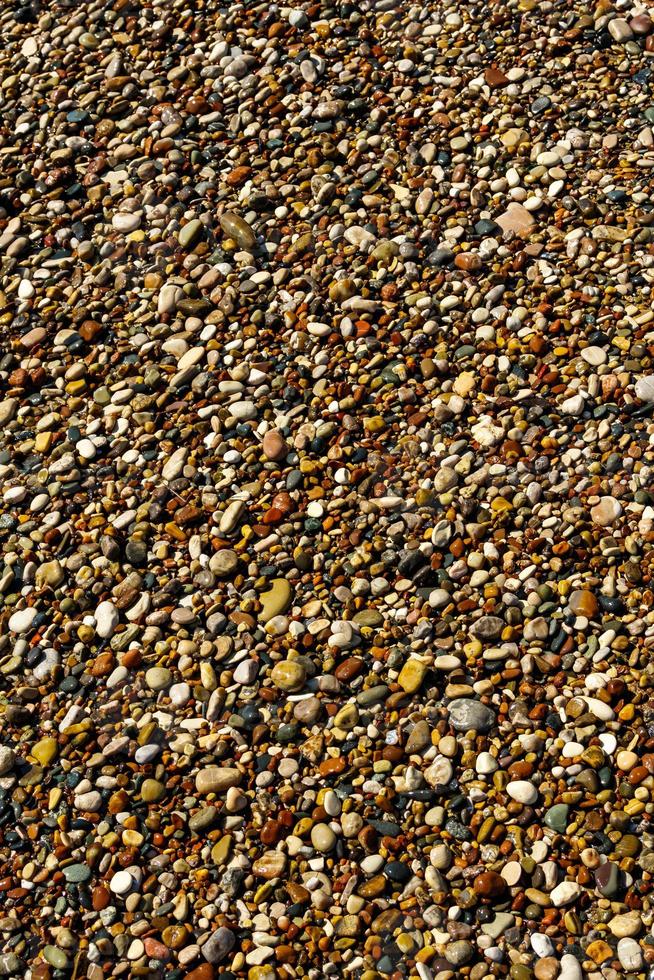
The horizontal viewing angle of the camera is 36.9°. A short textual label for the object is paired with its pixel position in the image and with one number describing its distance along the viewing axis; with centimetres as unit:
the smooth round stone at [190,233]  420
